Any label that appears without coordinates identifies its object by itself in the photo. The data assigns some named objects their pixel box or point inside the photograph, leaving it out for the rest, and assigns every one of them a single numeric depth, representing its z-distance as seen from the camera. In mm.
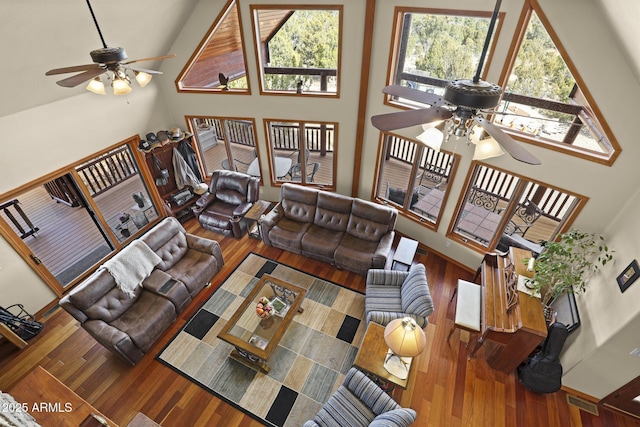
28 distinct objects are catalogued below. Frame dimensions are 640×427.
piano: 3678
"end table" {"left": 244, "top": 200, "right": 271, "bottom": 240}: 6223
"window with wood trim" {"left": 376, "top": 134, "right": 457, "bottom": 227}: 5785
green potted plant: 3738
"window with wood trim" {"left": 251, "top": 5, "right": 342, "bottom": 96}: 5102
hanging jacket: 6832
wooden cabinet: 6438
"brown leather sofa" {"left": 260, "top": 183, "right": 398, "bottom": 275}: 5449
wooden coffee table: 4017
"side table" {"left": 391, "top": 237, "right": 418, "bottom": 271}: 5059
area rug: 3875
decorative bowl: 4230
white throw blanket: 4476
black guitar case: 3721
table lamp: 3176
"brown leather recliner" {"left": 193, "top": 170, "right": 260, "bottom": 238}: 6359
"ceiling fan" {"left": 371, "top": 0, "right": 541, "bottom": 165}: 1799
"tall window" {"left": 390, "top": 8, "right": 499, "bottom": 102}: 4254
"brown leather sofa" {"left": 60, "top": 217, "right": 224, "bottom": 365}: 4043
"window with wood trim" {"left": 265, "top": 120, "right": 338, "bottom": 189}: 6609
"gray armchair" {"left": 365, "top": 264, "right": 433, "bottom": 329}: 4039
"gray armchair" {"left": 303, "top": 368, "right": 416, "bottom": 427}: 3191
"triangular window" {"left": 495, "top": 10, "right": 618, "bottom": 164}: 3705
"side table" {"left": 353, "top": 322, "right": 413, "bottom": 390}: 3506
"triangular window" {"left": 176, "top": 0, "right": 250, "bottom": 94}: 5410
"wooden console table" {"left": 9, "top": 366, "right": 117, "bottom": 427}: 2410
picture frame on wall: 3168
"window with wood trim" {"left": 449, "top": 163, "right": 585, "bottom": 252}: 5105
